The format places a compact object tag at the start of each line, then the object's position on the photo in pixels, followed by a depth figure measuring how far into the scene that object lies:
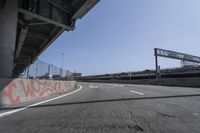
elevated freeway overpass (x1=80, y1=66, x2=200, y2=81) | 28.32
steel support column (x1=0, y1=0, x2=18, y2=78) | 5.31
